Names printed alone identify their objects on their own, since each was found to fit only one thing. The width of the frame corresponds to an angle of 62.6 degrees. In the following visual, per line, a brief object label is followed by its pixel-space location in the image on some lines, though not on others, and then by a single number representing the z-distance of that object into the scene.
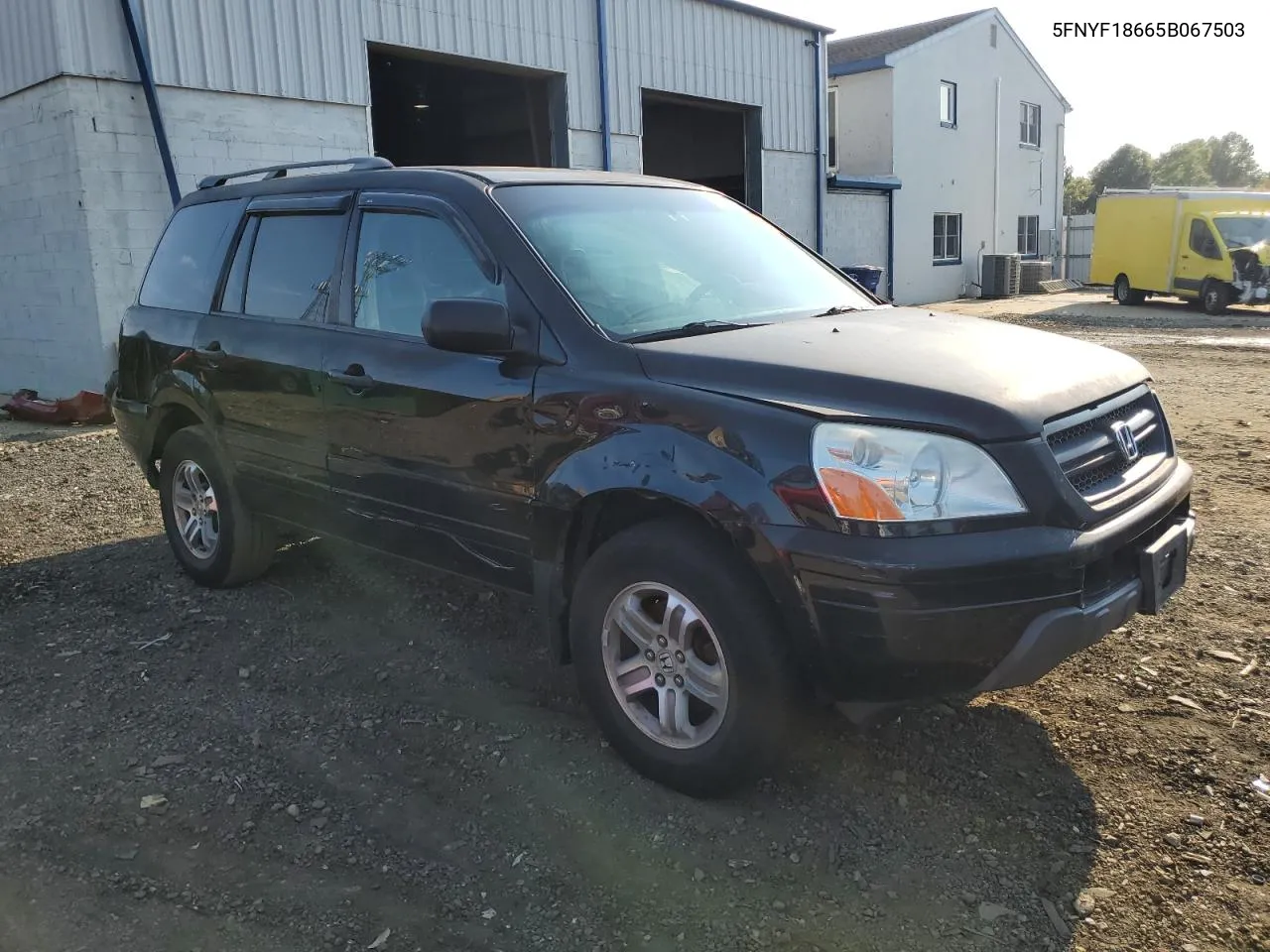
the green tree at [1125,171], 82.00
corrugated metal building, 10.23
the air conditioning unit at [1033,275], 29.89
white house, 25.50
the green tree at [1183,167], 90.81
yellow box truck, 20.62
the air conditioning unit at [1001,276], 28.58
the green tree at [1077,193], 63.59
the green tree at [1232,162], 102.62
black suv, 2.76
